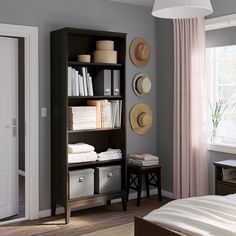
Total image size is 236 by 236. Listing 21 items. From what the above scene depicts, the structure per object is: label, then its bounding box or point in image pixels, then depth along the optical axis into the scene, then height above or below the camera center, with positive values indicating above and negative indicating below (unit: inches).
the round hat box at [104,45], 185.5 +28.9
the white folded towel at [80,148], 176.9 -16.8
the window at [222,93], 191.8 +7.3
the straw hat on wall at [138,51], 208.1 +29.3
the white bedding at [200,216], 95.0 -26.9
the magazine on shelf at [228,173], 172.9 -27.6
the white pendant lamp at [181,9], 100.0 +26.3
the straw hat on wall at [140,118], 210.2 -4.9
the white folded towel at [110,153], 187.1 -20.1
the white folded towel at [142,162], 197.3 -26.1
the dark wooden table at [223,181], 166.7 -30.0
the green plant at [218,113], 194.7 -2.2
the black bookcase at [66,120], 173.8 -4.7
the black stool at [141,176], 195.8 -34.0
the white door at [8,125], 178.7 -6.9
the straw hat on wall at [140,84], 209.5 +12.6
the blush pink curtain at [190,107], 190.7 +0.7
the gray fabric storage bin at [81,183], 176.6 -32.2
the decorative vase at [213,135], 196.2 -12.8
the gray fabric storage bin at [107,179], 185.5 -32.0
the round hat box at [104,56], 185.0 +23.8
